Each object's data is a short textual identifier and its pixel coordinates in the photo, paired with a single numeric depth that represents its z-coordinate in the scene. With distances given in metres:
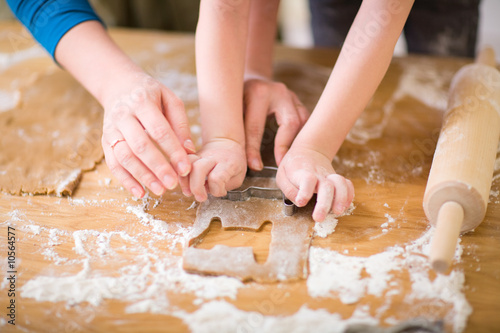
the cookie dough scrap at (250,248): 0.66
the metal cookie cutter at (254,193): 0.78
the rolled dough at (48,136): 0.87
